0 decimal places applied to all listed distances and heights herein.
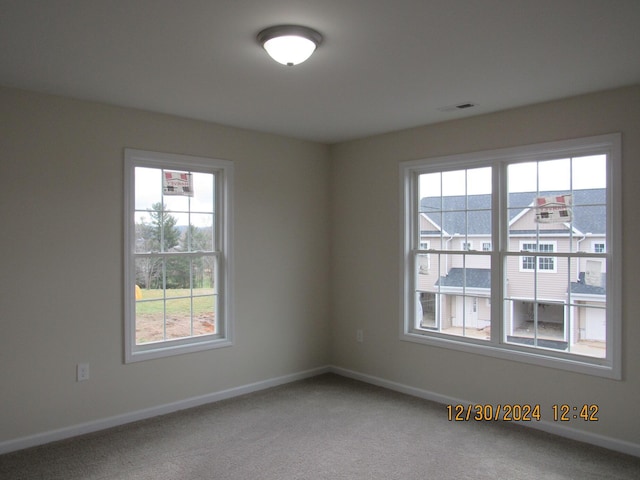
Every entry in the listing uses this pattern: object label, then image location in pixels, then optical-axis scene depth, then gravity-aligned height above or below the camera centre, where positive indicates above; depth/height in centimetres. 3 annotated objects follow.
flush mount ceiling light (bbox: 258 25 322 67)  243 +105
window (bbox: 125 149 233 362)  396 -9
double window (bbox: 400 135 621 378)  354 -8
